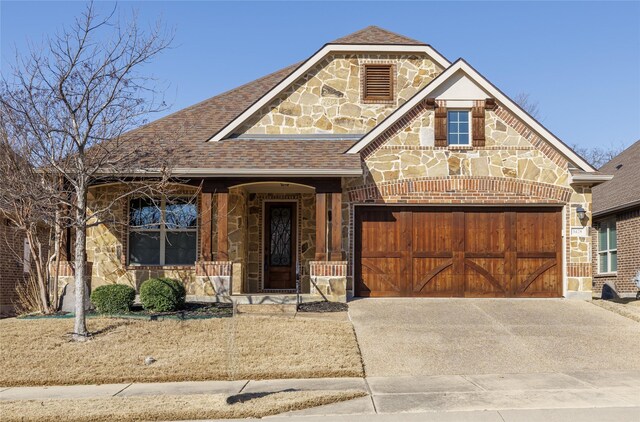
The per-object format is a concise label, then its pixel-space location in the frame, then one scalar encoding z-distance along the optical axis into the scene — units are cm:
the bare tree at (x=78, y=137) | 1216
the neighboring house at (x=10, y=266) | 1980
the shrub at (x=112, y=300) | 1374
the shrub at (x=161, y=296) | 1368
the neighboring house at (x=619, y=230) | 1927
